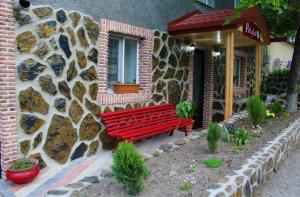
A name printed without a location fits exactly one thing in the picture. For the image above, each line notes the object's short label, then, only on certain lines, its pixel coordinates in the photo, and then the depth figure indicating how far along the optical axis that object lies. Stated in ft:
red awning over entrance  26.00
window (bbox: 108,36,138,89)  24.84
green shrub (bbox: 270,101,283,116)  32.22
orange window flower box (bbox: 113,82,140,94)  24.76
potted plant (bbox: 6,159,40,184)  16.11
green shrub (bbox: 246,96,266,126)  25.49
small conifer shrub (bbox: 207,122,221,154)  18.51
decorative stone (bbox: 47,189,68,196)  13.21
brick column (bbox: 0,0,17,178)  16.47
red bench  22.05
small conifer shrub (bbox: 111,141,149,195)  12.66
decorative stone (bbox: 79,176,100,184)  14.76
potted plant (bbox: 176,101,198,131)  30.93
